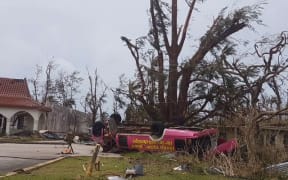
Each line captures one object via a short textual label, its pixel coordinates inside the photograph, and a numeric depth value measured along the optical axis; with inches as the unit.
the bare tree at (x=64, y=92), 2918.3
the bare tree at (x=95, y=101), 2500.7
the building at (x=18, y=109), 2039.9
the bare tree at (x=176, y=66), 1256.8
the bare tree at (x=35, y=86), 2878.9
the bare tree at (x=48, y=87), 2866.6
